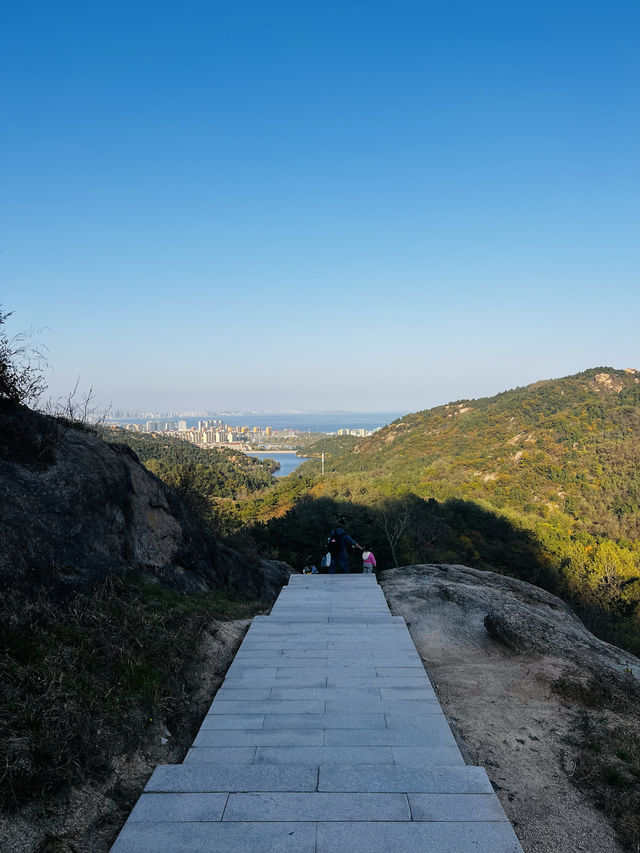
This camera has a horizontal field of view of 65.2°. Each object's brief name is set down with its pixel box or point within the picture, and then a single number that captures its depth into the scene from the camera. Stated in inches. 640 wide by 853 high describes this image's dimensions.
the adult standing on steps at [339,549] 482.3
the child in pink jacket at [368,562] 484.7
